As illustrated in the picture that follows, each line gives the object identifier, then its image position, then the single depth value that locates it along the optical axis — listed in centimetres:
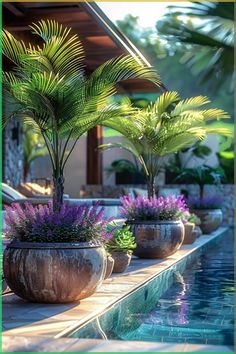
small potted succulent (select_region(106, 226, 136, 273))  795
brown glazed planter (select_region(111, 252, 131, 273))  796
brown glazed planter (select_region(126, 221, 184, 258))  980
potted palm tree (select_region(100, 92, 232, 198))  1030
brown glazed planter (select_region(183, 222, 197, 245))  1244
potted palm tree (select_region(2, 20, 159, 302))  569
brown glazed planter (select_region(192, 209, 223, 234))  1612
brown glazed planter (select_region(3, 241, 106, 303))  564
